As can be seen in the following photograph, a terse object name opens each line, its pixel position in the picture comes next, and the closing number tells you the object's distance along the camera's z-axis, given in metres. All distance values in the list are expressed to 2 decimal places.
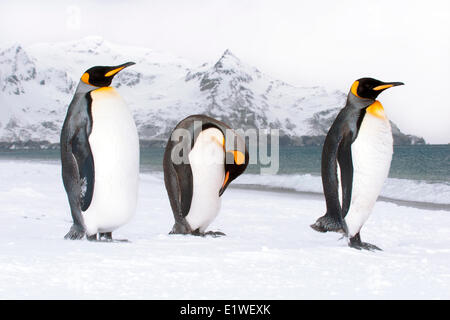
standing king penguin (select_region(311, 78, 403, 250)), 4.45
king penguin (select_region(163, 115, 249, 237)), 4.66
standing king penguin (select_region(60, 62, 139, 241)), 4.03
